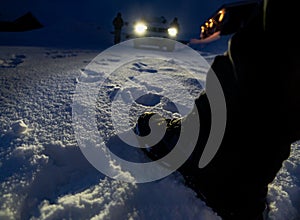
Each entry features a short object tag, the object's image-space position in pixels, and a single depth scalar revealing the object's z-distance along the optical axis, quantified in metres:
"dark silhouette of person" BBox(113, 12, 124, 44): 7.34
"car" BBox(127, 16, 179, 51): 5.66
